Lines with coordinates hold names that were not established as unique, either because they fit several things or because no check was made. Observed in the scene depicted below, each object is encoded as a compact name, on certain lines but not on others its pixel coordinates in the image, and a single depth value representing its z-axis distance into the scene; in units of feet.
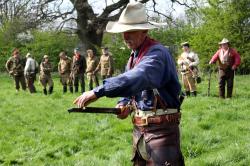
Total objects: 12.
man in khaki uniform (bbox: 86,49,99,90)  64.03
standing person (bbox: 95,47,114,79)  62.80
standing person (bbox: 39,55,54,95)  65.05
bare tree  105.81
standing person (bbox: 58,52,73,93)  65.62
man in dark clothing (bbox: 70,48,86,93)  63.16
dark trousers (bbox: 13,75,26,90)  69.05
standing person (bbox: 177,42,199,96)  50.75
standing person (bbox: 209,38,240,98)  47.50
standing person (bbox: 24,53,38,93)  66.85
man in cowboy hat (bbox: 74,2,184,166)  13.58
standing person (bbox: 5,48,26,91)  67.74
